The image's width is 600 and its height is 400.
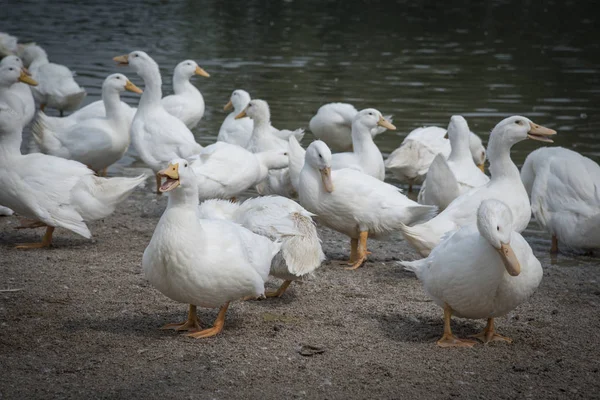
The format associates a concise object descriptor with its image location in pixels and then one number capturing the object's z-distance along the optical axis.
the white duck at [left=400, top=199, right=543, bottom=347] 10.53
